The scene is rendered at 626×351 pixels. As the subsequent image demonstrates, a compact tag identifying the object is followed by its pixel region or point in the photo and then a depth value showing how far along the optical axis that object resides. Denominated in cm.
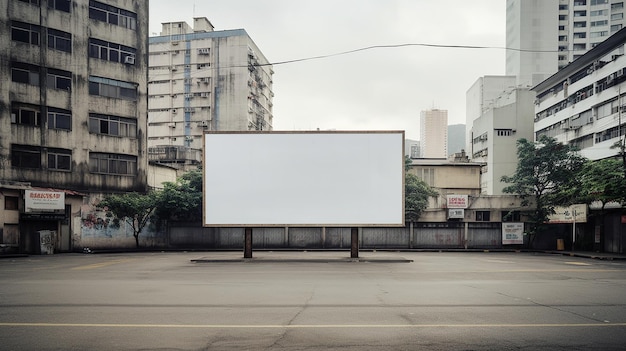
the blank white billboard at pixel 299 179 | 2519
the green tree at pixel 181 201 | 3688
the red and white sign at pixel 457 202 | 4016
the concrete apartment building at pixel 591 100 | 4647
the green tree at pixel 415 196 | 4150
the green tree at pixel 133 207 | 3569
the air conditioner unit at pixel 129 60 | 3937
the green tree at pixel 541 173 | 3684
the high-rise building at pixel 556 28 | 9344
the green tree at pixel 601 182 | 2920
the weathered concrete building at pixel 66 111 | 3241
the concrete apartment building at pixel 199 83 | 7194
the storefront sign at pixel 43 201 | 3084
